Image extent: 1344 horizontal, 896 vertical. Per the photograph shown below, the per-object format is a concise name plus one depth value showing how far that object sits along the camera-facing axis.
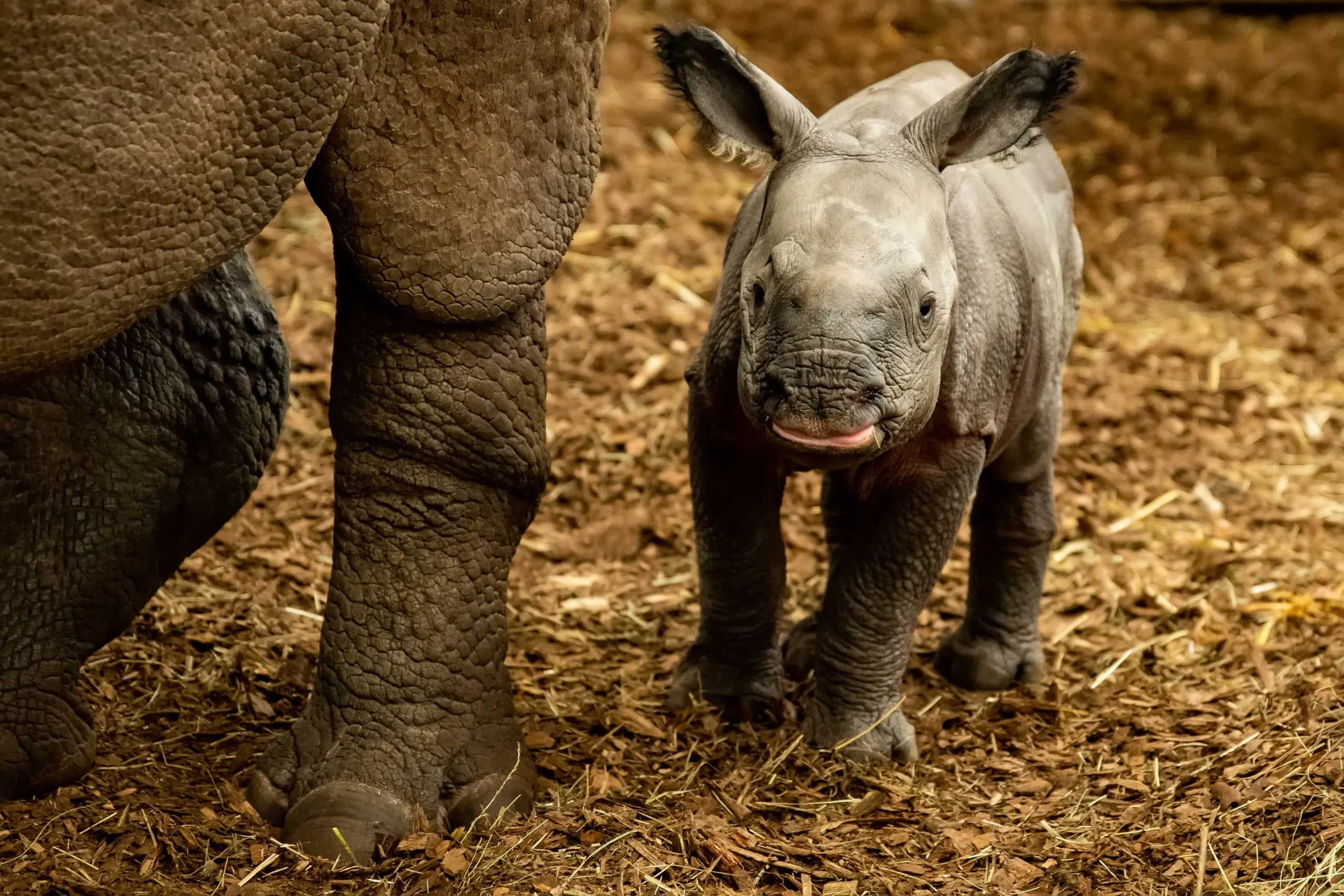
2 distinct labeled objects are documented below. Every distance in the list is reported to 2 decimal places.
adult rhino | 6.12
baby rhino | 7.50
